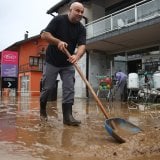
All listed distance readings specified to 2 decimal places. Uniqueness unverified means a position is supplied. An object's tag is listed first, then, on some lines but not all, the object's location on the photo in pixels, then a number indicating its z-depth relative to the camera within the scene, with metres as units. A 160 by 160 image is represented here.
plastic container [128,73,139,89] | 5.94
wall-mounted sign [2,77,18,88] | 10.15
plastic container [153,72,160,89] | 5.35
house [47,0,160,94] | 8.37
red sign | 12.07
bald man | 2.79
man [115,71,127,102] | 7.43
